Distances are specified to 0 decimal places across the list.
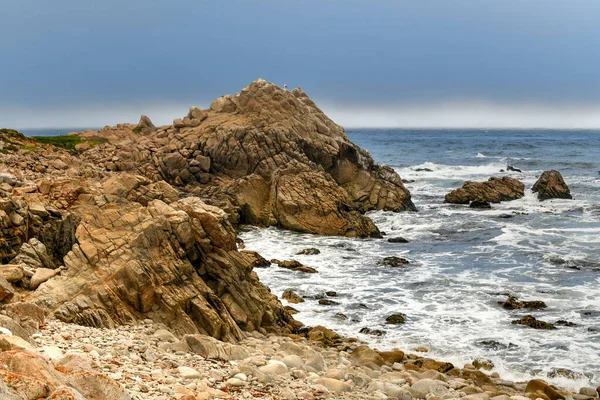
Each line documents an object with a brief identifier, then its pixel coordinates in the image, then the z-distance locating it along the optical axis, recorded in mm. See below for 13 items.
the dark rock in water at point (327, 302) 27955
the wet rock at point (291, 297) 28031
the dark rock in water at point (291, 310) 26459
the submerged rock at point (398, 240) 42688
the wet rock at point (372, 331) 24188
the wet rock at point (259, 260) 34181
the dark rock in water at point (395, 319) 25516
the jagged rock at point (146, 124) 69188
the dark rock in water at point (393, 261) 35719
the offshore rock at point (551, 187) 60938
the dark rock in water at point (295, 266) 33656
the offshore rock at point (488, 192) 59219
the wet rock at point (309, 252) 38031
